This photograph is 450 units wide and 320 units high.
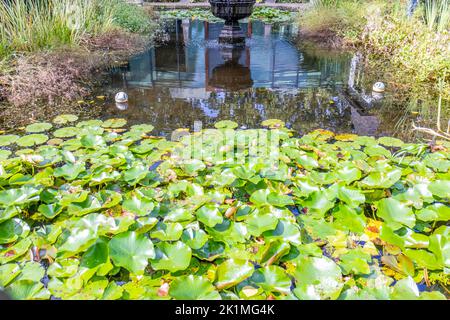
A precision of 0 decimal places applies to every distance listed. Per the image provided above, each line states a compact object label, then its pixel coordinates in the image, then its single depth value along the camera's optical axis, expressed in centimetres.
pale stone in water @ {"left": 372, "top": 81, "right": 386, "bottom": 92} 425
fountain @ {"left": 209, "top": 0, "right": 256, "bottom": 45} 654
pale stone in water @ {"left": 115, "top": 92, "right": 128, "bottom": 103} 387
